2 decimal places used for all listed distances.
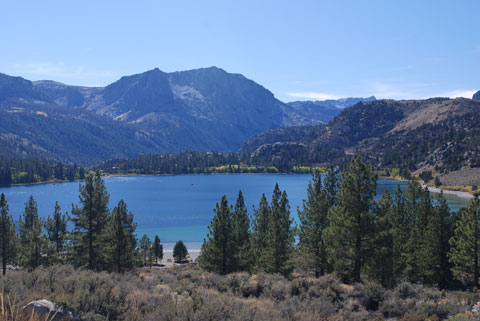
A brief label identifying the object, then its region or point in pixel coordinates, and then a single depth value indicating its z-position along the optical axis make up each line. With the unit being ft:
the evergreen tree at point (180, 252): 228.63
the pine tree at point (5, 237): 143.02
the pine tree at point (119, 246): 128.54
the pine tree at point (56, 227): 182.39
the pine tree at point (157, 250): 232.94
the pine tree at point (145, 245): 221.05
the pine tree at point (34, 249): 133.18
